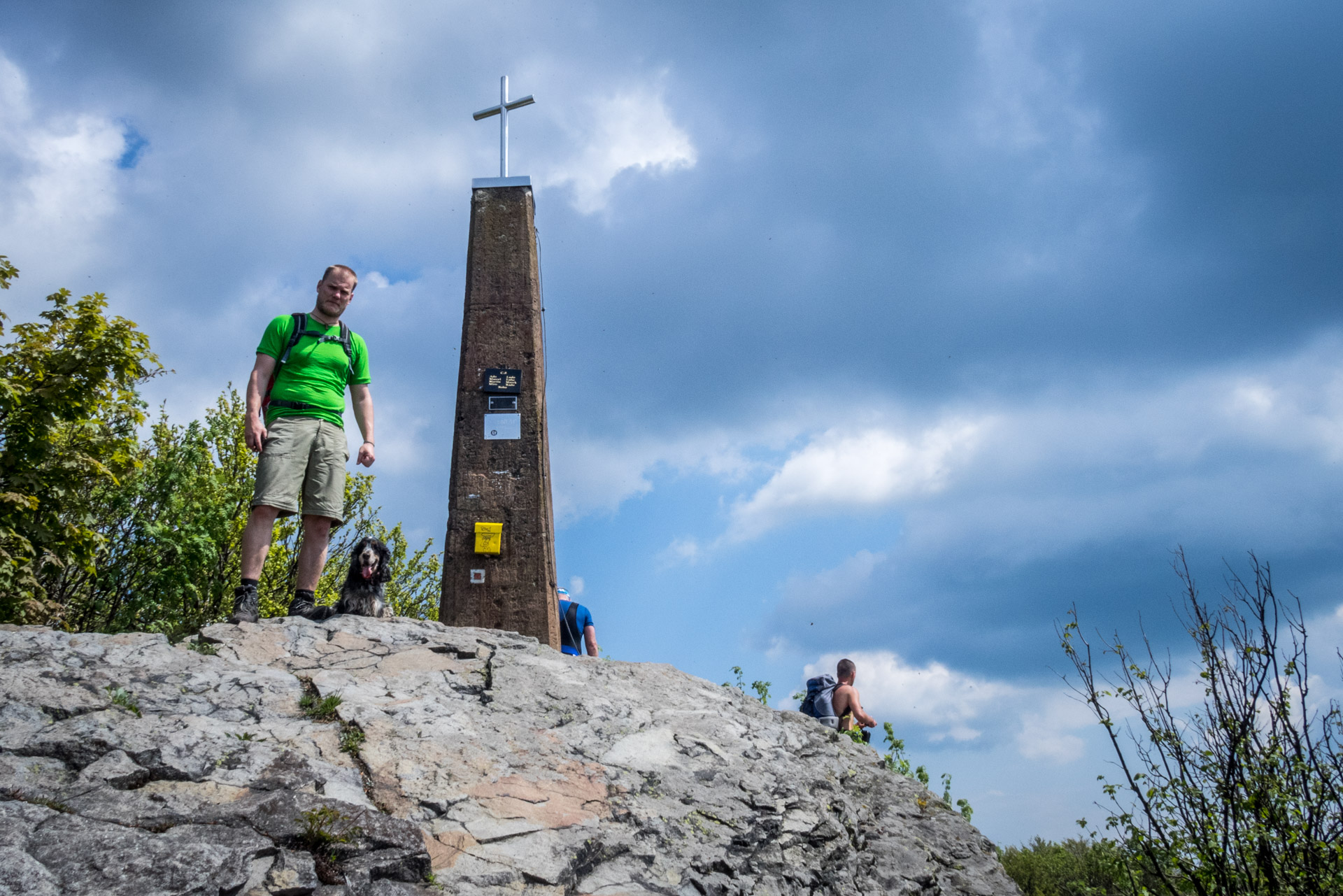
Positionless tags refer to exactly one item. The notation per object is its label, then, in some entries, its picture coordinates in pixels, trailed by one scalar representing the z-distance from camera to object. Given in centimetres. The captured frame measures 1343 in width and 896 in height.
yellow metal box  674
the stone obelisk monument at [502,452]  670
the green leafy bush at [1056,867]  958
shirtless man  738
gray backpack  742
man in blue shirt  710
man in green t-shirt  531
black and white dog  575
